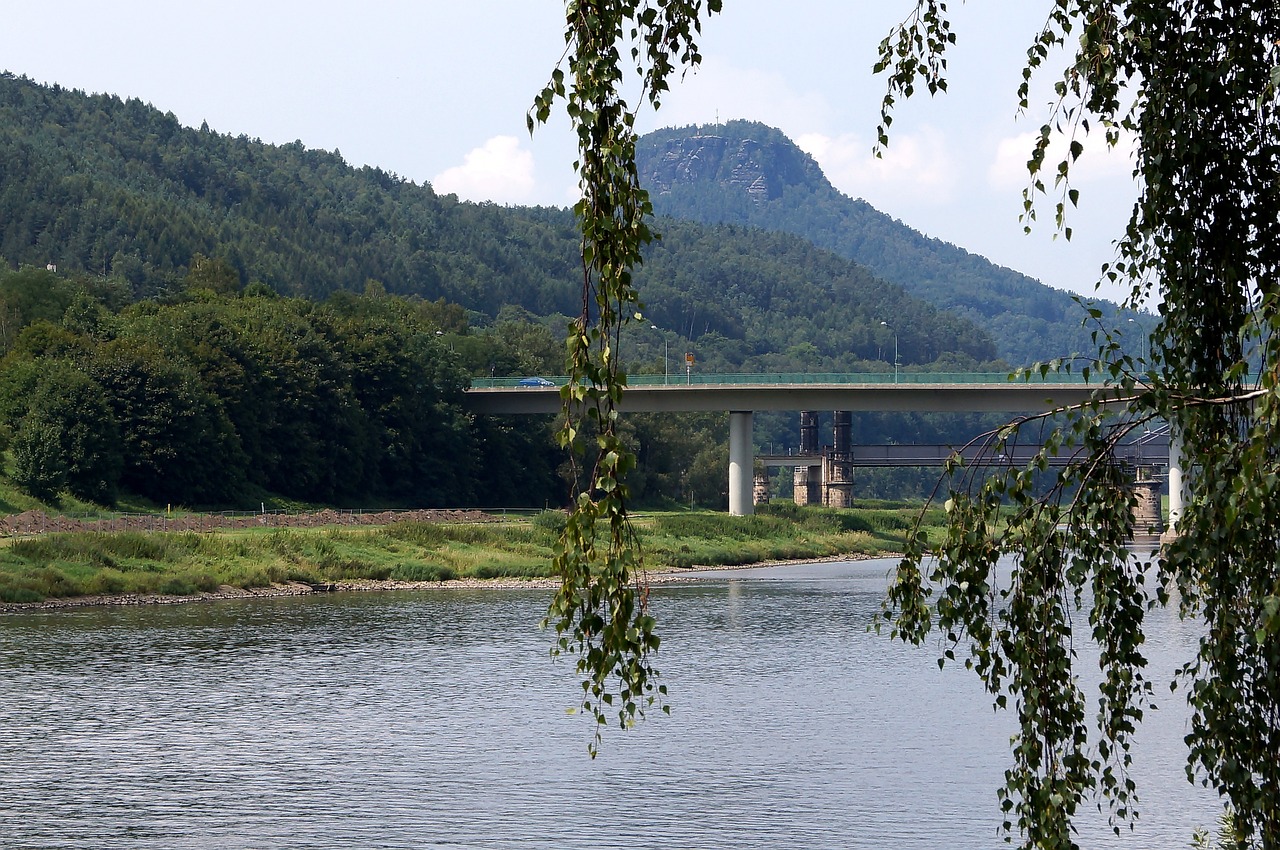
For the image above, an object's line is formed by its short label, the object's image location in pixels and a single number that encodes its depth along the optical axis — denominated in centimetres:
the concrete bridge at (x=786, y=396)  19697
